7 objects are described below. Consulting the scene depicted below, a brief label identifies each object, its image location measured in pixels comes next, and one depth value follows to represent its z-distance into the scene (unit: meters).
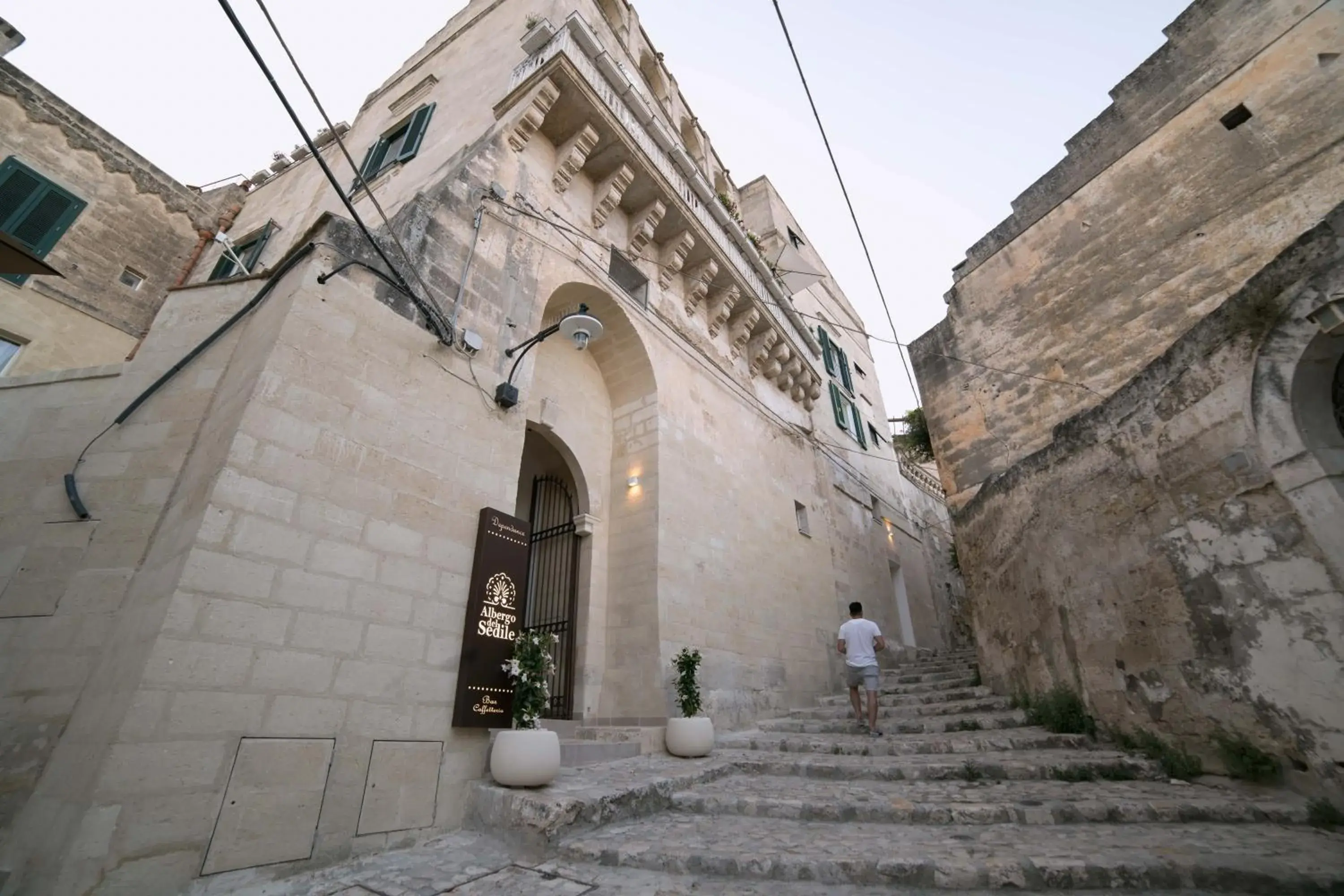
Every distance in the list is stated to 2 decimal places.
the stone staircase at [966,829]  2.42
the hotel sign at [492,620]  4.13
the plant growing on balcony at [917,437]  12.24
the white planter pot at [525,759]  3.79
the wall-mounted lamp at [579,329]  4.84
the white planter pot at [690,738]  5.42
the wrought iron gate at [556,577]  6.73
